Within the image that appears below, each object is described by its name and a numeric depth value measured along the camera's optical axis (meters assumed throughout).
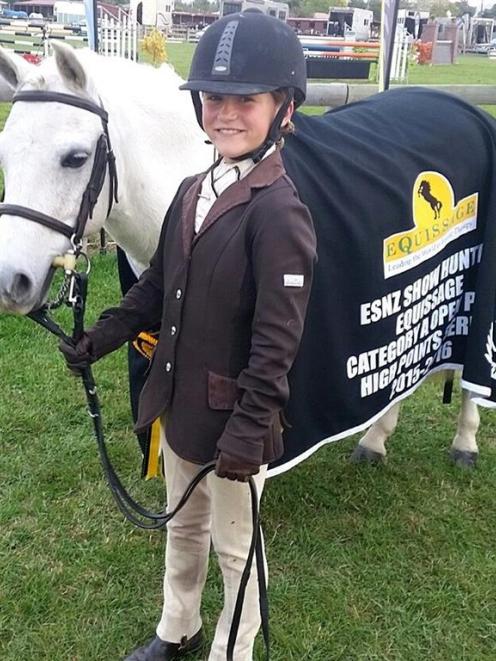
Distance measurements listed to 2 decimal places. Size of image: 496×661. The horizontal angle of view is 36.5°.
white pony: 2.01
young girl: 1.77
